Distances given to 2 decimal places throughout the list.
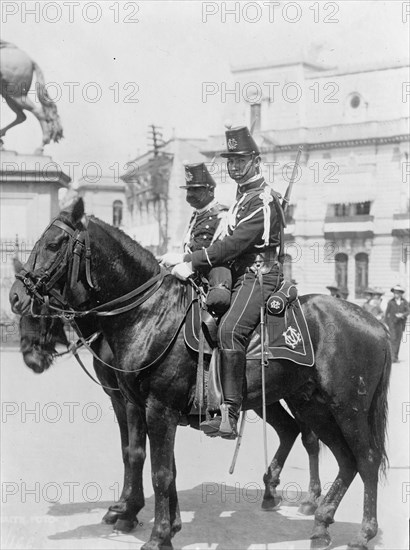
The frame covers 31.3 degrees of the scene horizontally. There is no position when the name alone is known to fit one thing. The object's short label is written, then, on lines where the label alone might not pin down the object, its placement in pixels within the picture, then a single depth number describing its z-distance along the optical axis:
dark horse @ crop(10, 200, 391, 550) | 5.36
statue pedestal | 21.64
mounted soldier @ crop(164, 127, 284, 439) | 5.29
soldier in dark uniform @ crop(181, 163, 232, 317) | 6.45
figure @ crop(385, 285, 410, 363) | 19.06
